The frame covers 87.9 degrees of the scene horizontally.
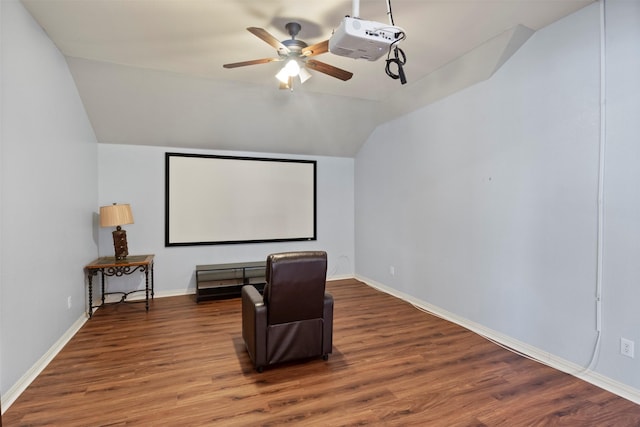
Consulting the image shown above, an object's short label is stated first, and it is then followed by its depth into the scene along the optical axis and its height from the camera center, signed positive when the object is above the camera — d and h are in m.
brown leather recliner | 2.62 -0.86
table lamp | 4.07 -0.15
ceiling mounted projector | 1.95 +1.04
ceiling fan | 2.67 +1.30
